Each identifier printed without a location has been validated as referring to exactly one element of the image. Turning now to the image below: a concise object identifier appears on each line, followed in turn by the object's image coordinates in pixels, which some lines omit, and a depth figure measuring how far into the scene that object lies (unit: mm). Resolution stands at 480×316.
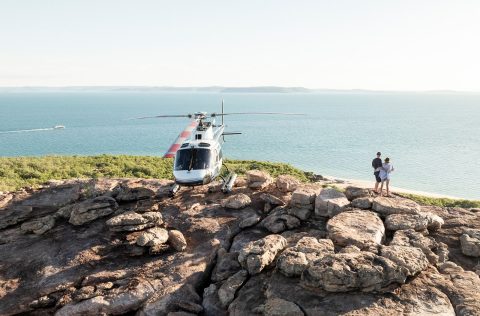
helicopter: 16406
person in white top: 16266
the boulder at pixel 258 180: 17578
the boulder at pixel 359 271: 9156
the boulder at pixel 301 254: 10039
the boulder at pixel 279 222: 13852
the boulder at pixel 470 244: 11711
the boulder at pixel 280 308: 8742
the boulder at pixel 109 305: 10742
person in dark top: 16531
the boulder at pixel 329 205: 14234
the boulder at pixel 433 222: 13117
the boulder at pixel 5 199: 17917
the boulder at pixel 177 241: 13266
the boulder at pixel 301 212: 14266
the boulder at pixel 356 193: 15461
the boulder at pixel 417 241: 11089
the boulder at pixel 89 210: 15445
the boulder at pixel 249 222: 14430
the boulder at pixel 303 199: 14652
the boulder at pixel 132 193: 17547
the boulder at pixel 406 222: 12664
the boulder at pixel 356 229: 11719
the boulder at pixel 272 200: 15648
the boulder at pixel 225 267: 11688
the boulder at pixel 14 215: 16078
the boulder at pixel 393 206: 13641
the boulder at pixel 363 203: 14281
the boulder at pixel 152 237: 13196
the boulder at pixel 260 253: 10898
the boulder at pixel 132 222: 14180
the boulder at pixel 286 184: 16938
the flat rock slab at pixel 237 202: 15830
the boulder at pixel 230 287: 10508
